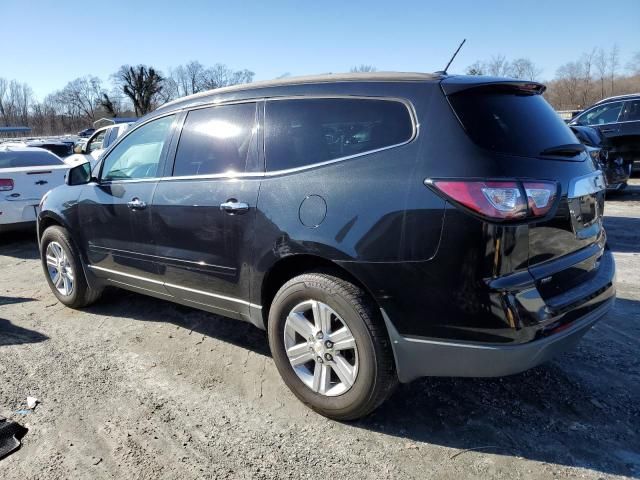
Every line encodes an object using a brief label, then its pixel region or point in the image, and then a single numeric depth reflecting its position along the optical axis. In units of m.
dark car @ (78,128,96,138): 42.47
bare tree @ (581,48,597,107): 47.96
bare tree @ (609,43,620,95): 53.41
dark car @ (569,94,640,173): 10.66
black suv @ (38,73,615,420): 2.24
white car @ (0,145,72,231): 7.49
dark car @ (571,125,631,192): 8.90
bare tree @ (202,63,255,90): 79.56
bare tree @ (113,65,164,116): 77.12
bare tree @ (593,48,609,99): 50.34
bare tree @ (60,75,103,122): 85.68
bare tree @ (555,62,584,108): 48.94
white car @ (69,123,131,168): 11.98
